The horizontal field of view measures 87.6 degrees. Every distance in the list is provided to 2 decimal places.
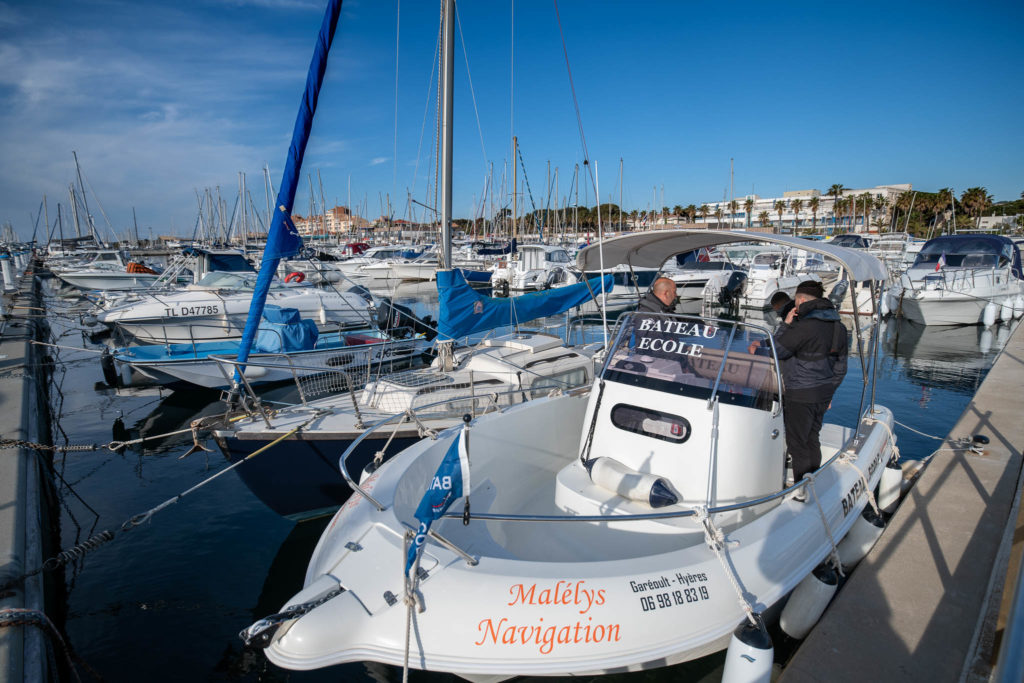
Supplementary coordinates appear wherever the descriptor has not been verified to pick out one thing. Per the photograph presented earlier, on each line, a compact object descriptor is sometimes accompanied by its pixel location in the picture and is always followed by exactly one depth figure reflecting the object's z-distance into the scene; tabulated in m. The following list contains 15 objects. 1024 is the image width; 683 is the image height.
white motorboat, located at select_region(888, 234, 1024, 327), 18.70
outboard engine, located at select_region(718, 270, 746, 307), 17.14
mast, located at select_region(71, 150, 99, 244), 42.52
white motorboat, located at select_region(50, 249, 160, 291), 24.77
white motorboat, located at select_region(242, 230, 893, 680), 2.60
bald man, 4.84
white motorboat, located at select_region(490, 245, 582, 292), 23.77
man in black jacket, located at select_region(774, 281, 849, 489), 4.06
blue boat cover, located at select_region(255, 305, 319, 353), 11.45
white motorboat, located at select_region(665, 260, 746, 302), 21.34
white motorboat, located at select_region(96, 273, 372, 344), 13.08
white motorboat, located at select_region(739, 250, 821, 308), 19.84
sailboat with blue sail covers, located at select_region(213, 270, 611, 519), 5.75
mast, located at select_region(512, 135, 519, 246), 22.81
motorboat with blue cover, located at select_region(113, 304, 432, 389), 10.76
